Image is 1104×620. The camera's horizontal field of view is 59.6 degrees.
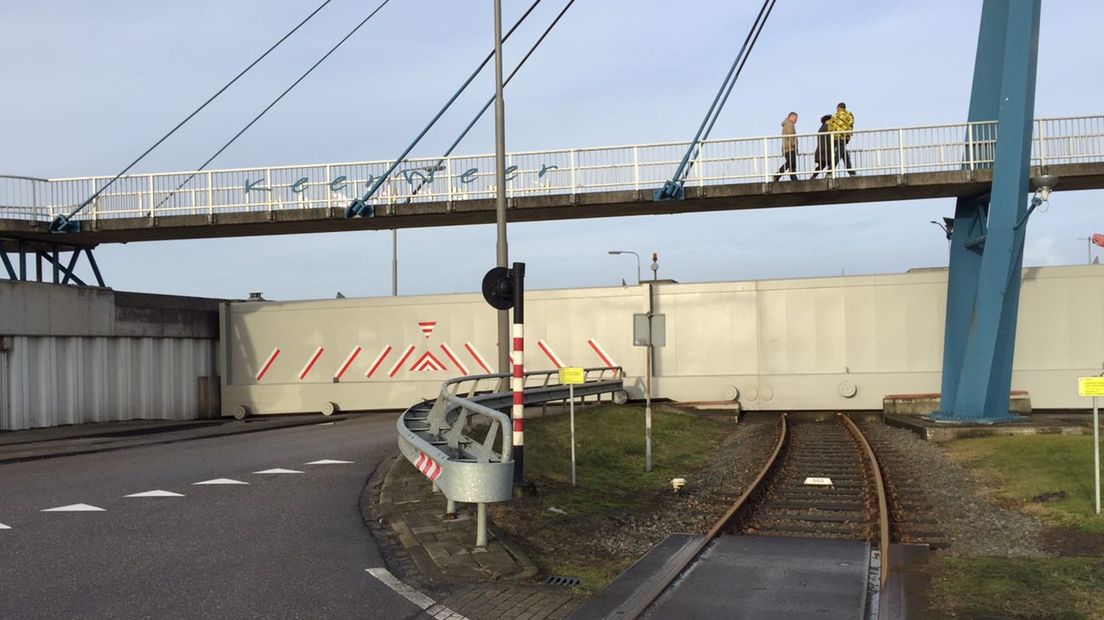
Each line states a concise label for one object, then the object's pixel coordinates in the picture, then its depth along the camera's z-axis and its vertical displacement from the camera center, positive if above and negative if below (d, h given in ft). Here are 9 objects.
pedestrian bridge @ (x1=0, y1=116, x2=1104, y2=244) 66.44 +8.06
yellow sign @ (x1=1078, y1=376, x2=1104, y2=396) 35.22 -3.29
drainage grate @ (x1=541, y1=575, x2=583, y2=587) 24.47 -7.07
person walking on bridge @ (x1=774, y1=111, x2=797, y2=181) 67.87 +10.47
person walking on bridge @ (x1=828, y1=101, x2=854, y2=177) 67.46 +12.00
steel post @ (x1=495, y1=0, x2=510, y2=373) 44.62 +7.60
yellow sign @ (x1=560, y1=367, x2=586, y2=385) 46.09 -3.40
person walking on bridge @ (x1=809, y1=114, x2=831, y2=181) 67.46 +10.37
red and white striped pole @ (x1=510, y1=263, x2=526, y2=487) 35.27 -1.98
